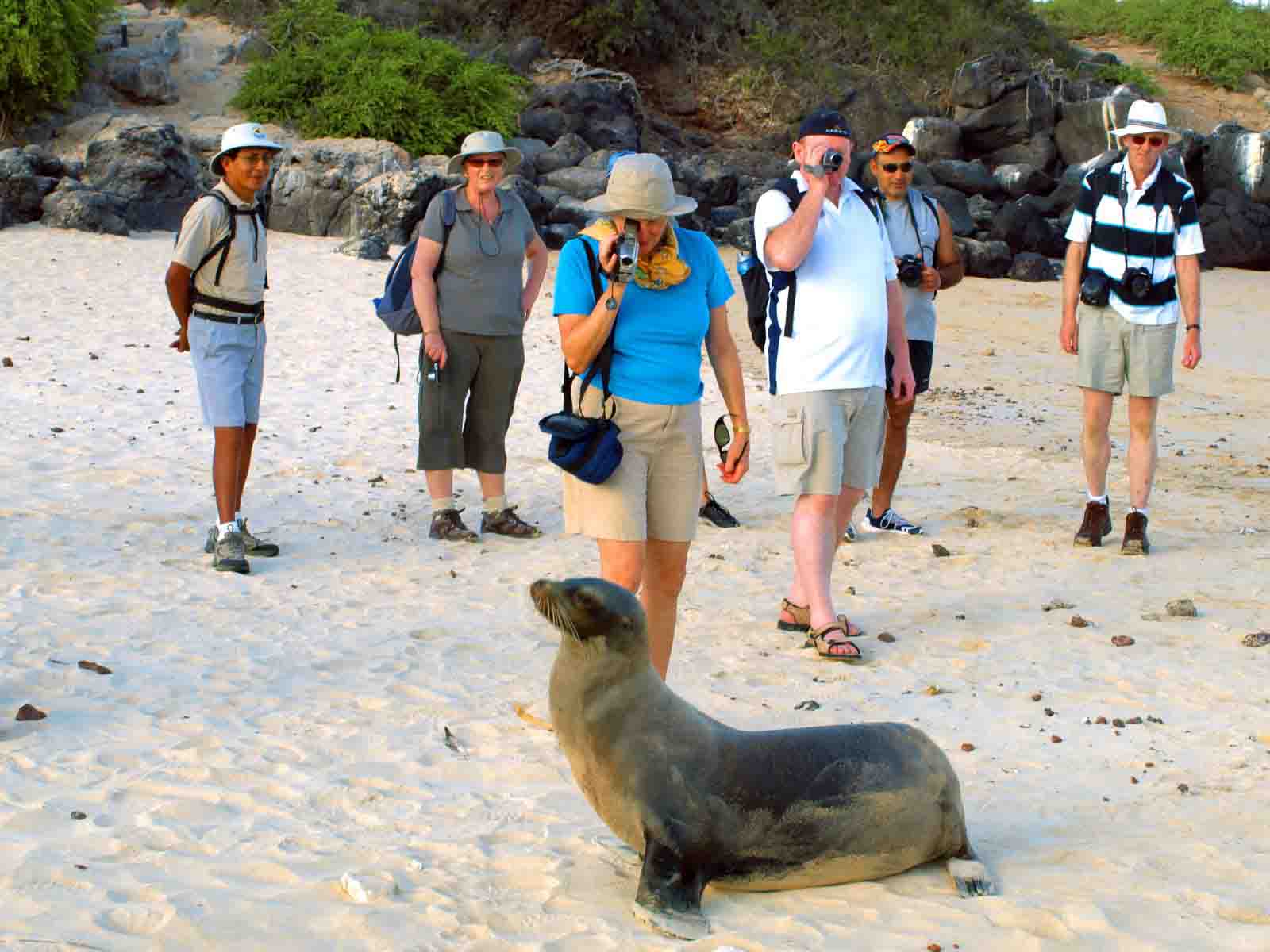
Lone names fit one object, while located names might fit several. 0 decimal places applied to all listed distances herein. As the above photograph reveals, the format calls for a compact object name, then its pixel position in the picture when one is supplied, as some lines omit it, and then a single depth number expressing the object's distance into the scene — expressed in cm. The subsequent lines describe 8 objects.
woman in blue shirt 467
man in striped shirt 732
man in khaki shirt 696
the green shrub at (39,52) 2144
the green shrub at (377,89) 2323
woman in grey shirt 774
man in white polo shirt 577
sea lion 367
